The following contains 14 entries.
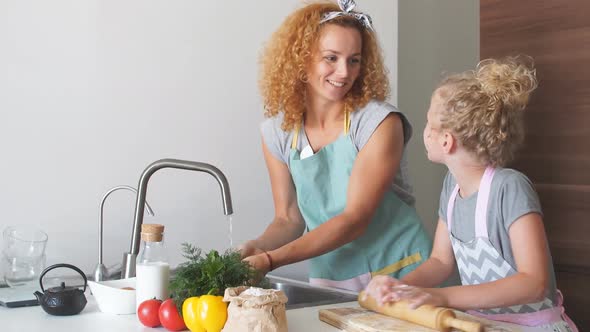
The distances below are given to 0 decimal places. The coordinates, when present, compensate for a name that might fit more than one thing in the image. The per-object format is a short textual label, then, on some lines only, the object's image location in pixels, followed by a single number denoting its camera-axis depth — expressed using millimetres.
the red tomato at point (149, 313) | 1566
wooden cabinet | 2203
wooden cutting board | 1421
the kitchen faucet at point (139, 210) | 1907
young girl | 1633
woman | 2197
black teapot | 1670
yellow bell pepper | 1459
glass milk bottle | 1650
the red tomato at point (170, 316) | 1532
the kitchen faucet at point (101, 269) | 2125
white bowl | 1694
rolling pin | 1366
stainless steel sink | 1906
